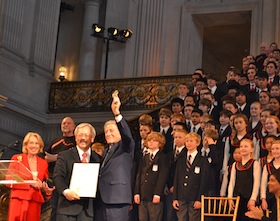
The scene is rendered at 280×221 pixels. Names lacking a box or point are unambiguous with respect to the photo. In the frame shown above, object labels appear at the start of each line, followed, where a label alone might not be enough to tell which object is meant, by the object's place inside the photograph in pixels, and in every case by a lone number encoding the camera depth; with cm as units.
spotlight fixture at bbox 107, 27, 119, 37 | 1759
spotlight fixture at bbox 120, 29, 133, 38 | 1773
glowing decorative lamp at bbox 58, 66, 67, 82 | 1953
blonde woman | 755
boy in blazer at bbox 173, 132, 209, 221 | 877
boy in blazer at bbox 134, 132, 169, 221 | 901
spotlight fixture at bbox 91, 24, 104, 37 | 1778
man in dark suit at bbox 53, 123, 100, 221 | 679
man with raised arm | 687
